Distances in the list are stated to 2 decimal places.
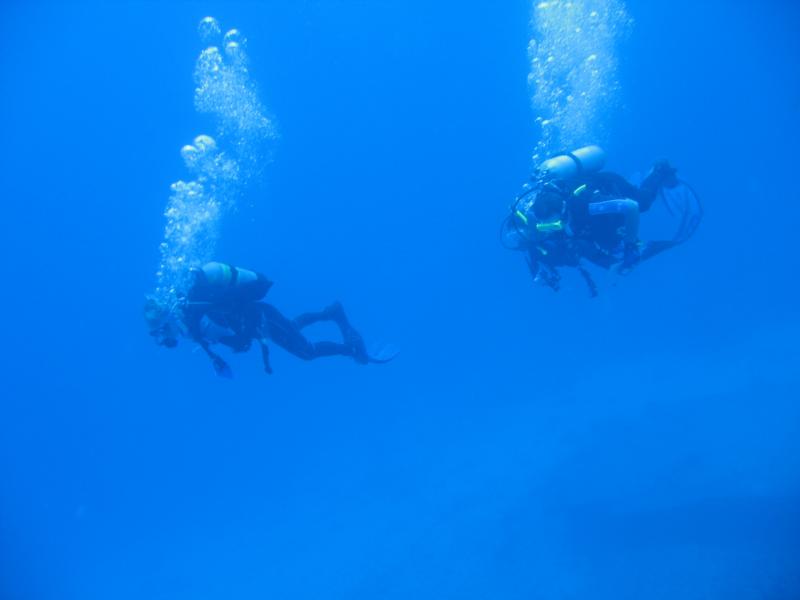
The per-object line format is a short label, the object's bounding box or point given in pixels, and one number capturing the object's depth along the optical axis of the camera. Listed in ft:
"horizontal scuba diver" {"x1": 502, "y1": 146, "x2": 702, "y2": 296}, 18.89
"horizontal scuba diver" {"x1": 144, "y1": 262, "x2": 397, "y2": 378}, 21.25
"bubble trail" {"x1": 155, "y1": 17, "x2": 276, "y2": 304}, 39.17
